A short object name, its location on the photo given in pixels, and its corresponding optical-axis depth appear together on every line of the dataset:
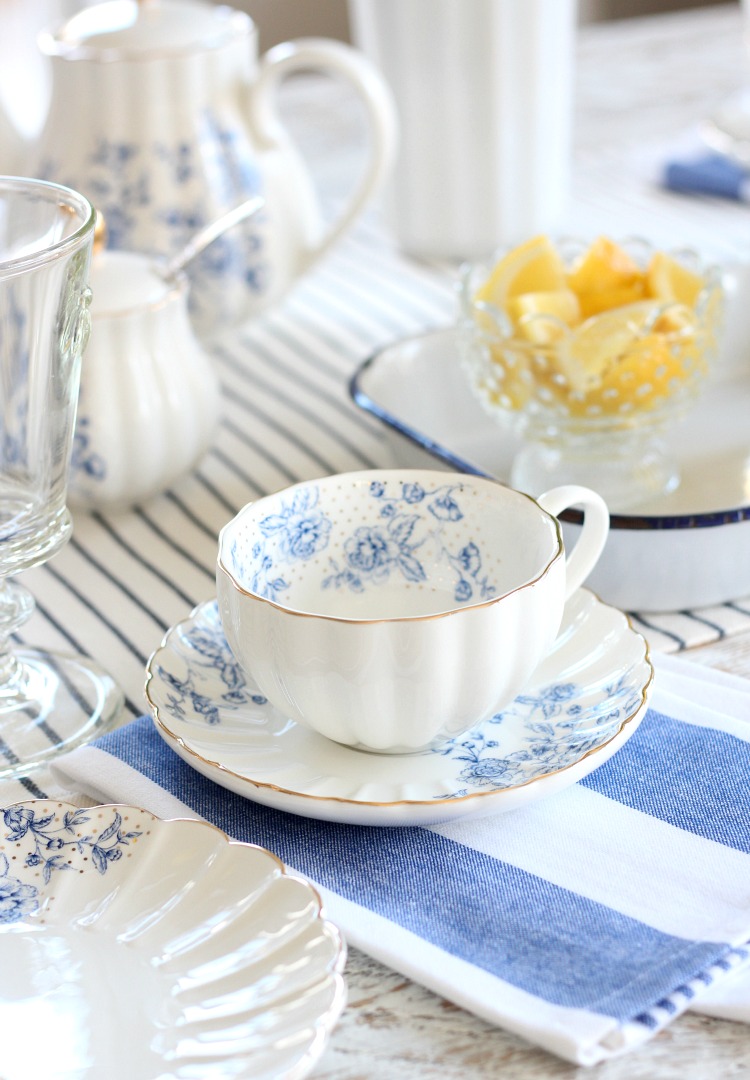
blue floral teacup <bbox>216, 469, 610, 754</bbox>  0.89
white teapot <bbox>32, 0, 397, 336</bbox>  1.20
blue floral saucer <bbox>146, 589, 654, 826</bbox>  0.89
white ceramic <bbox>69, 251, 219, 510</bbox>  1.09
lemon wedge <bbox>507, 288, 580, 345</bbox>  1.06
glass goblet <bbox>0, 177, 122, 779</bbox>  0.93
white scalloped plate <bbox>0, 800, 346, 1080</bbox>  0.82
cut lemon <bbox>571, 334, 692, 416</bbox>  1.05
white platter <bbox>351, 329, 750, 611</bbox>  1.01
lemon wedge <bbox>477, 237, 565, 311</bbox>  1.08
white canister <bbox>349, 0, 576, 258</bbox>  1.32
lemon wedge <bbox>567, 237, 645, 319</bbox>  1.08
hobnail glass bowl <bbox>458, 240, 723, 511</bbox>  1.06
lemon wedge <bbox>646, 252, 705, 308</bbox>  1.08
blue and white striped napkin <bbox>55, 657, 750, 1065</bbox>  0.84
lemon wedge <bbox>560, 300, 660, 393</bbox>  1.05
